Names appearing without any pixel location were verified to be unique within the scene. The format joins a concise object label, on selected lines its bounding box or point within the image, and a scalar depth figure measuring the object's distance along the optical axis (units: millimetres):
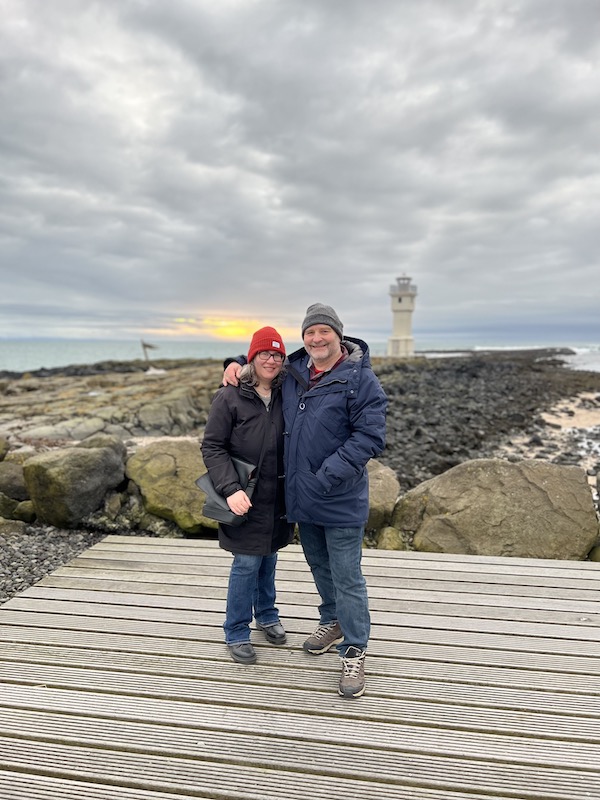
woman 3086
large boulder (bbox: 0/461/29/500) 6027
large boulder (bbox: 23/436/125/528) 5476
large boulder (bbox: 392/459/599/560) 5012
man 2838
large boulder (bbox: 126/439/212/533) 5617
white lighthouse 47697
